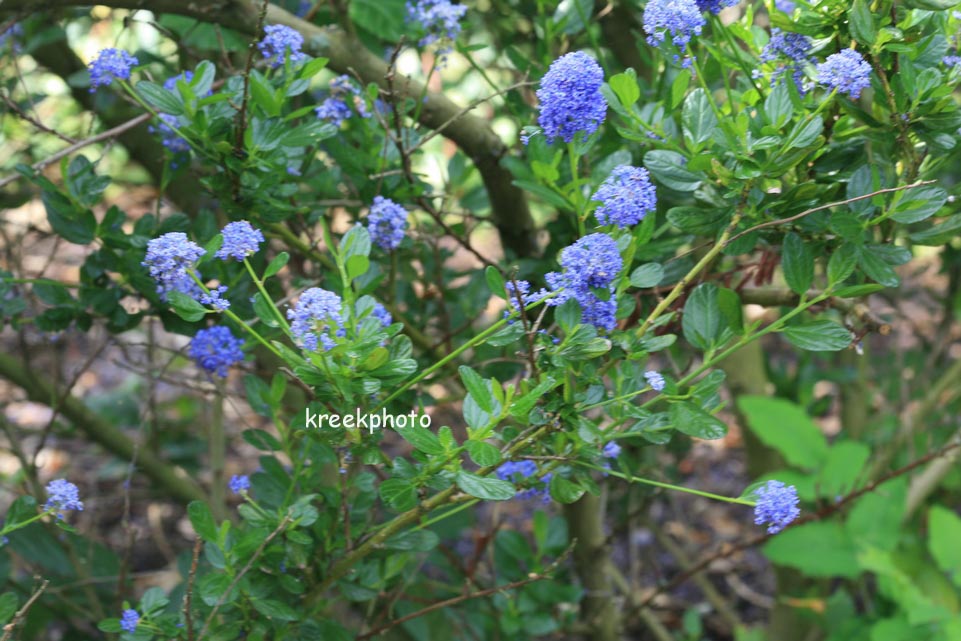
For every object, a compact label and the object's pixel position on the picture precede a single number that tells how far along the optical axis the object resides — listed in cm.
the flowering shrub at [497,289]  156
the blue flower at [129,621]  162
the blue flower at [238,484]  166
